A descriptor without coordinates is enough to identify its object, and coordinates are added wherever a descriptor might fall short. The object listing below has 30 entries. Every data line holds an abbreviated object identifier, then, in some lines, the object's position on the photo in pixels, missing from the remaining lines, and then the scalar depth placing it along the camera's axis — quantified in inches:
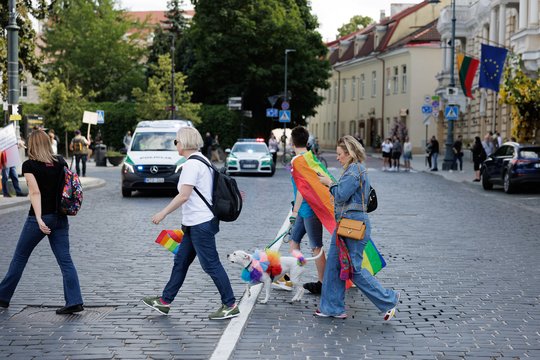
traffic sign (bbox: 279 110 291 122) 2071.9
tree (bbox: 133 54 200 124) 2151.8
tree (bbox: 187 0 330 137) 2239.2
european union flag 1283.2
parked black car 991.6
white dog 309.1
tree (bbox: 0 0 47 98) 1273.4
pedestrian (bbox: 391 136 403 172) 1577.3
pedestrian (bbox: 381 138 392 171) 1613.7
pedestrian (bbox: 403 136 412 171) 1653.5
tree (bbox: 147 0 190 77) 2669.8
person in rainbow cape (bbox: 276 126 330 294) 332.5
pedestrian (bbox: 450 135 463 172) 1533.0
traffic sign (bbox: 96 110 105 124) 1801.2
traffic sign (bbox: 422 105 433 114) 1753.9
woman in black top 290.4
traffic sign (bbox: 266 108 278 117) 2149.4
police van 864.9
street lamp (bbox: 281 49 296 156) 2150.5
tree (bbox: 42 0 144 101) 3070.9
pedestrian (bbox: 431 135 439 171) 1585.6
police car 1357.0
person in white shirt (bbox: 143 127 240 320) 279.9
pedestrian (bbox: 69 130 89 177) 1164.4
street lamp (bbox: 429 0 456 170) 1571.1
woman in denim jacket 286.5
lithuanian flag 1505.9
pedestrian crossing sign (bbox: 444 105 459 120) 1547.7
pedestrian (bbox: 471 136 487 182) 1275.8
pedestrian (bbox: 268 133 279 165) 1880.7
